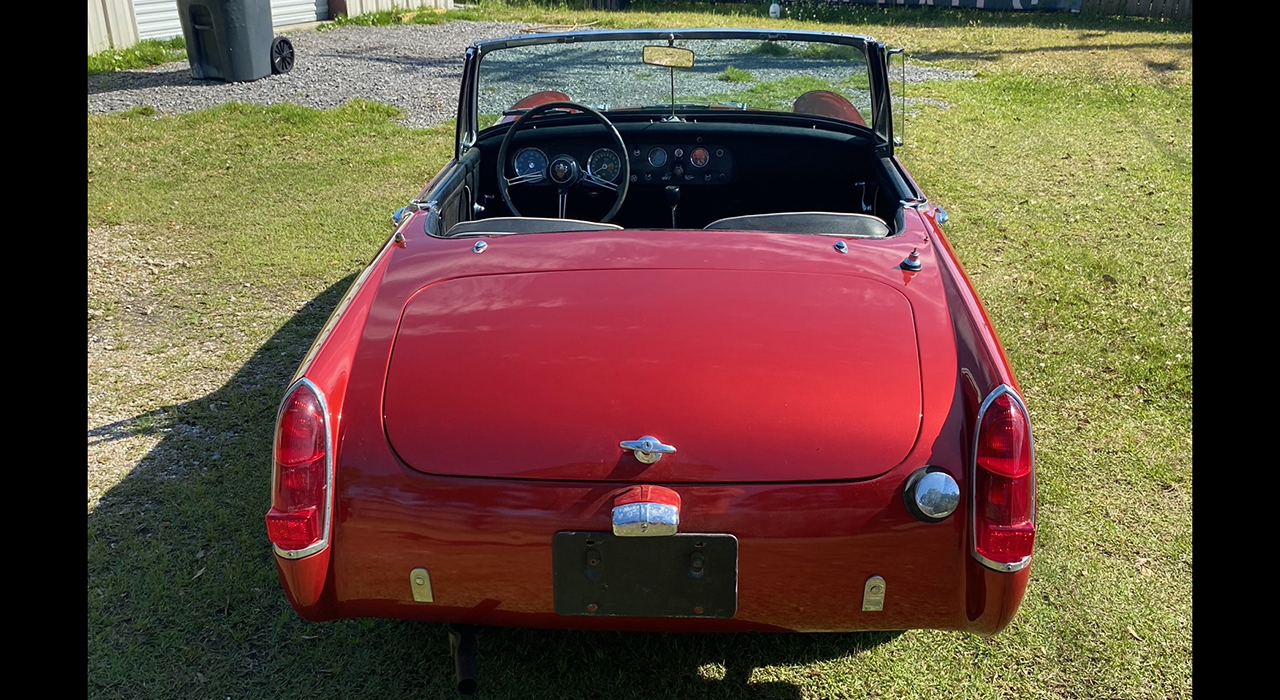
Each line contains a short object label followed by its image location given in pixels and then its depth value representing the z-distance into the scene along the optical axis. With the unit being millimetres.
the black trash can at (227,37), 9641
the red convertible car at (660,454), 1944
